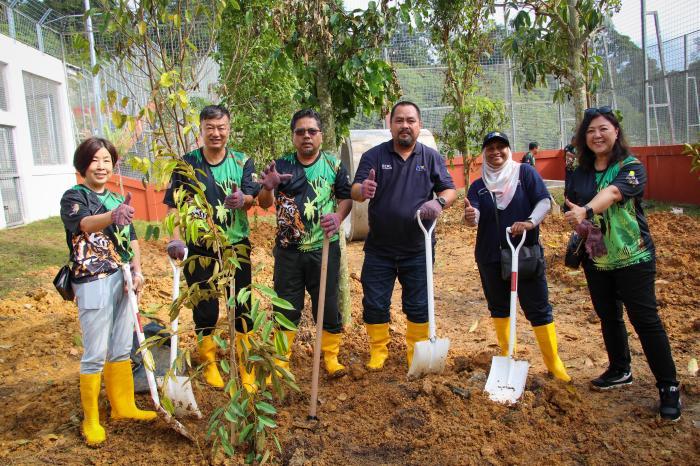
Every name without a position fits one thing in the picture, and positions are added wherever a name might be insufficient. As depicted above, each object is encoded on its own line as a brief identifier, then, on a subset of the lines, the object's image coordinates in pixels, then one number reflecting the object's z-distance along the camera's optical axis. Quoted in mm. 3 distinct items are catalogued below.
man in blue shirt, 3840
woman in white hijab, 3699
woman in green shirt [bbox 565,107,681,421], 3260
